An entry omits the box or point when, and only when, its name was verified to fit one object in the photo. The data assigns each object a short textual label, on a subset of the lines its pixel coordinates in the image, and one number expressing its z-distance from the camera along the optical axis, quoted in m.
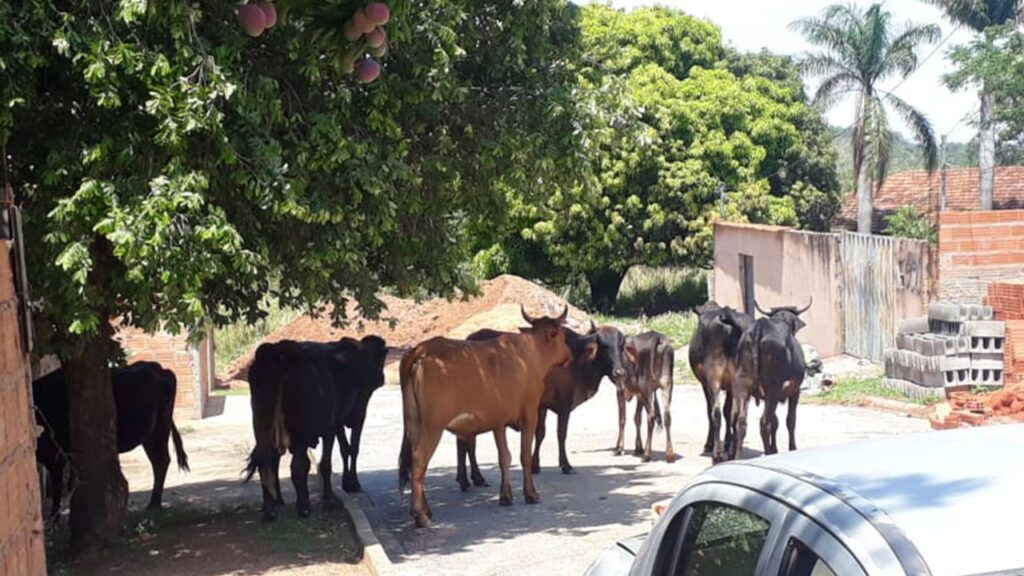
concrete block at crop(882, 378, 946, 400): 19.70
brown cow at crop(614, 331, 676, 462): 16.20
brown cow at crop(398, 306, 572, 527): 12.99
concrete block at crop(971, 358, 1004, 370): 19.53
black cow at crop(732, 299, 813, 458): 14.56
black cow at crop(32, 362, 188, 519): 13.12
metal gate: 23.81
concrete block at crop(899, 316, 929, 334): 20.86
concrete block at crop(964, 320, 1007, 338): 19.34
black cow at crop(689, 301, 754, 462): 15.36
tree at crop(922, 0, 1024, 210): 38.09
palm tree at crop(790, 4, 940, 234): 40.56
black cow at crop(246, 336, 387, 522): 13.22
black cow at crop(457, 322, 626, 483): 15.69
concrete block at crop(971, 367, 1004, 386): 19.56
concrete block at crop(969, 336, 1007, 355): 19.53
